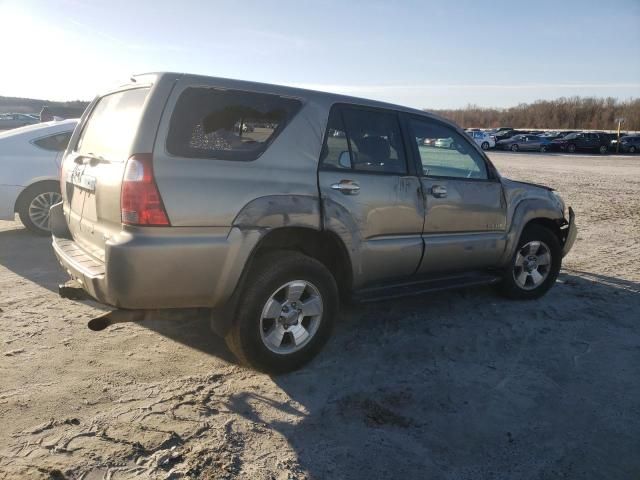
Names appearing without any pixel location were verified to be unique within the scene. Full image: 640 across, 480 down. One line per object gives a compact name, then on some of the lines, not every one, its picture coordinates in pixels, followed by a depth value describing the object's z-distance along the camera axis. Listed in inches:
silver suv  122.8
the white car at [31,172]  273.3
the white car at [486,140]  1692.9
